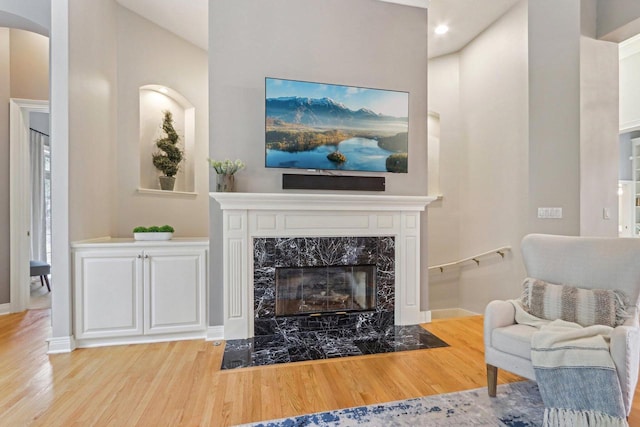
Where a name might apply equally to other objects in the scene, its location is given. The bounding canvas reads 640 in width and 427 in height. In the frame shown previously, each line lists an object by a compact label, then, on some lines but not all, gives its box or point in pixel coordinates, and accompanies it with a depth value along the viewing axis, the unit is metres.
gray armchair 1.92
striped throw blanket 1.56
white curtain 4.93
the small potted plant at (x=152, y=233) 2.94
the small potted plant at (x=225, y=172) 2.97
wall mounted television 3.17
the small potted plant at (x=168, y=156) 3.96
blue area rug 1.80
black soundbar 3.17
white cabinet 2.81
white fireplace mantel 3.02
